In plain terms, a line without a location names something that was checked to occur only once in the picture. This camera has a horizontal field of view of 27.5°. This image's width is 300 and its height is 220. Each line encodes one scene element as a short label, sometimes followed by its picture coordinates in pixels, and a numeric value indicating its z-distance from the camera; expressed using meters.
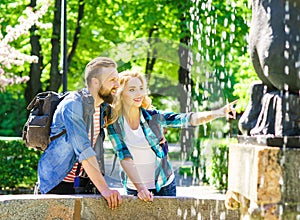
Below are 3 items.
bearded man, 4.27
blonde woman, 4.70
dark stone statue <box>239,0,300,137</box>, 3.44
